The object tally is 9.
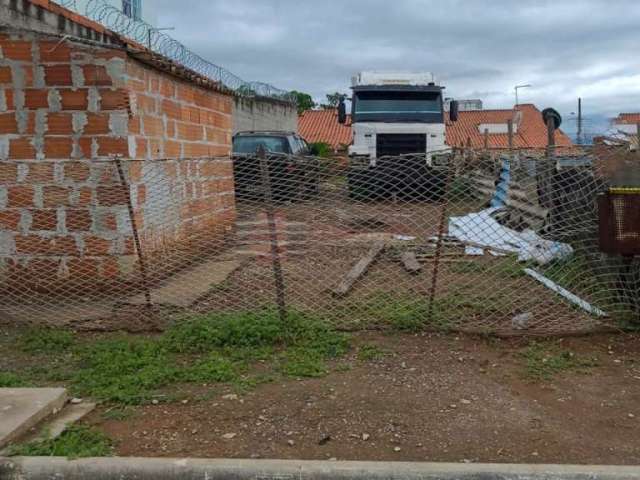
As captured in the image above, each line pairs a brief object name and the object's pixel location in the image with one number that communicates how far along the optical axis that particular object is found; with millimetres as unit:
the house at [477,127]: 39938
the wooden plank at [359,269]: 6723
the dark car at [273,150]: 8677
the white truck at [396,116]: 16594
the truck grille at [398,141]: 16672
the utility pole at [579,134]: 11539
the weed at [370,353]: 4793
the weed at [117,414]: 3844
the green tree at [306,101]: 60425
